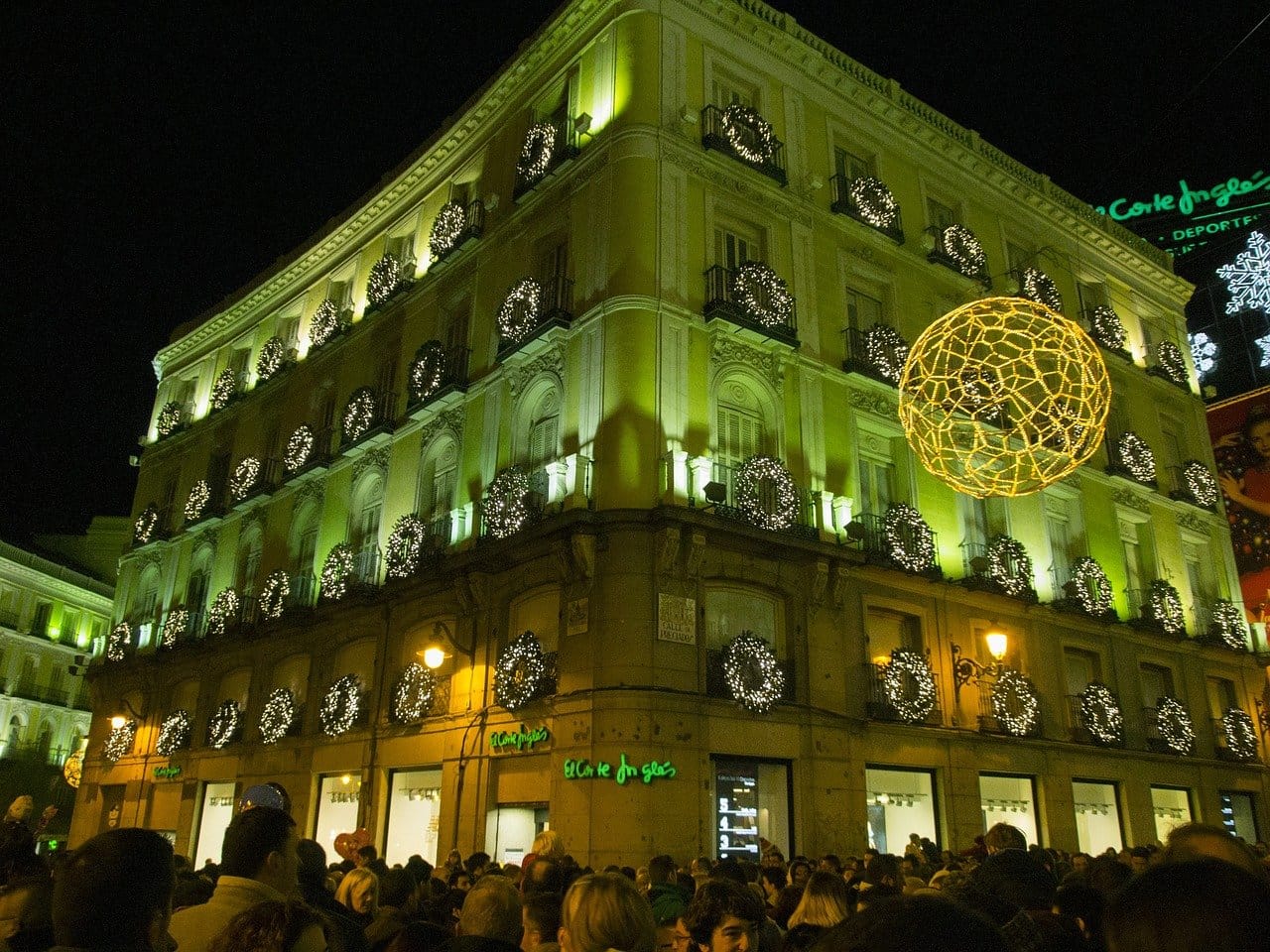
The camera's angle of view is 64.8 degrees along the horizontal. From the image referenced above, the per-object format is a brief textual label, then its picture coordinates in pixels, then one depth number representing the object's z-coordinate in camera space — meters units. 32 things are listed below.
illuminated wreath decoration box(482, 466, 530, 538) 21.30
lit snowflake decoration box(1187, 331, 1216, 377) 40.81
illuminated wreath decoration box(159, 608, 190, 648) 33.56
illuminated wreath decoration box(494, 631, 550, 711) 19.89
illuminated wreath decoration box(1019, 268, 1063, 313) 30.05
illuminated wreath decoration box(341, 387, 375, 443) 29.02
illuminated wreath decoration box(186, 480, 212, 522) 35.91
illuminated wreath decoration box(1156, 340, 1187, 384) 34.59
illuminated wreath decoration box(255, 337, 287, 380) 35.12
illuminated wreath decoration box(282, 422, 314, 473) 31.27
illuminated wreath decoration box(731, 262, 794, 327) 22.52
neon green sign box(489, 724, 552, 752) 19.72
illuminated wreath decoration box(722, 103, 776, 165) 24.09
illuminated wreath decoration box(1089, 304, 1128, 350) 32.34
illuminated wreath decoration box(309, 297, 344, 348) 32.76
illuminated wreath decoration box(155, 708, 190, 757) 31.59
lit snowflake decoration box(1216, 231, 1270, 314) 40.47
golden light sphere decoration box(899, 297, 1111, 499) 15.51
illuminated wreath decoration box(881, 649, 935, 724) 21.72
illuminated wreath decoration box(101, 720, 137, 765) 33.78
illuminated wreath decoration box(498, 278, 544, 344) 23.58
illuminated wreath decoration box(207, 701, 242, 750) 29.48
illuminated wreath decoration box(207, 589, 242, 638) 31.12
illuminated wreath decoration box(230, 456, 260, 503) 33.53
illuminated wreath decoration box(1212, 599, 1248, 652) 30.84
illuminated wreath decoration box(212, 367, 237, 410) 37.35
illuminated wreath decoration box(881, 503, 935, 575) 23.05
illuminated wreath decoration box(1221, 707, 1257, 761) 29.23
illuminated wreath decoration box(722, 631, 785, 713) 19.17
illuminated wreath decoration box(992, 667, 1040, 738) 23.81
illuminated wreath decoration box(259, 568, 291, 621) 29.45
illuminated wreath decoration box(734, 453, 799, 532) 20.59
